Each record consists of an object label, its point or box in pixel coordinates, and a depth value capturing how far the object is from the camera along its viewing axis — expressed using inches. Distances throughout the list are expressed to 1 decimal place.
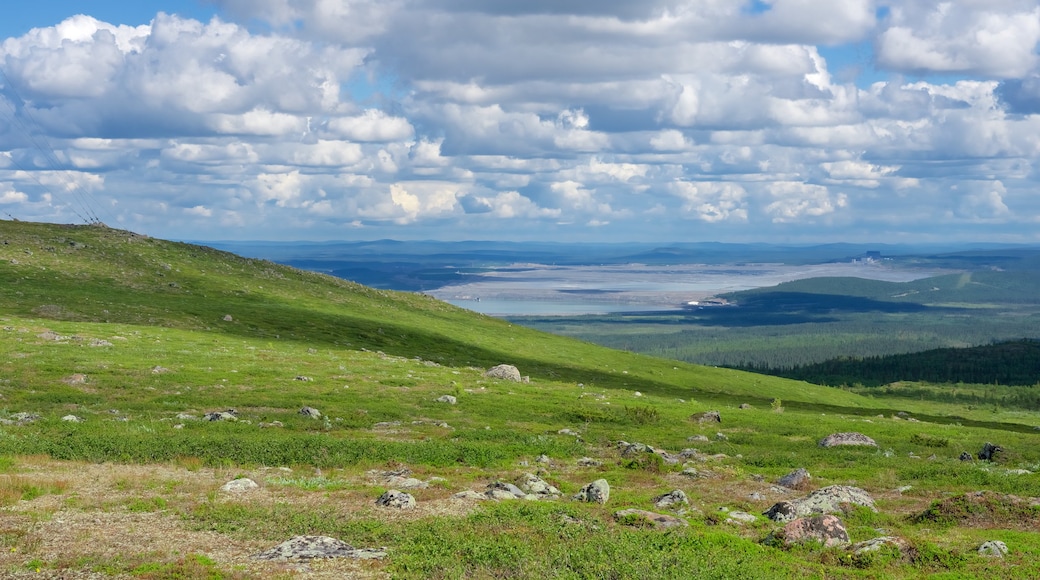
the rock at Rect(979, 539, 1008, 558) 859.5
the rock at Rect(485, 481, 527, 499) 1080.2
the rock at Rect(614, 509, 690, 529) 936.9
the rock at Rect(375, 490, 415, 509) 997.8
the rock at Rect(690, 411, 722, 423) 2087.8
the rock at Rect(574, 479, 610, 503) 1080.6
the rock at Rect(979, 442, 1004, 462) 1657.2
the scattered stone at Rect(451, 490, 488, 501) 1056.2
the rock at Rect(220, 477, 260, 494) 1058.7
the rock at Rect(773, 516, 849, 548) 887.1
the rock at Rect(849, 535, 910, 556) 855.1
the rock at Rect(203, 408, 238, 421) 1609.3
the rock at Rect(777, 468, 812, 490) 1284.4
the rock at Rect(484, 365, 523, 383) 2701.8
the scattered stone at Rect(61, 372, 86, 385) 1861.5
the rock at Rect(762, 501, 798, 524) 1015.6
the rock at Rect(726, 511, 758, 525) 998.4
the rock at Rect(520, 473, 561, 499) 1127.6
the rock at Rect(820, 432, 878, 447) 1788.9
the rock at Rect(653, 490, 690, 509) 1074.7
